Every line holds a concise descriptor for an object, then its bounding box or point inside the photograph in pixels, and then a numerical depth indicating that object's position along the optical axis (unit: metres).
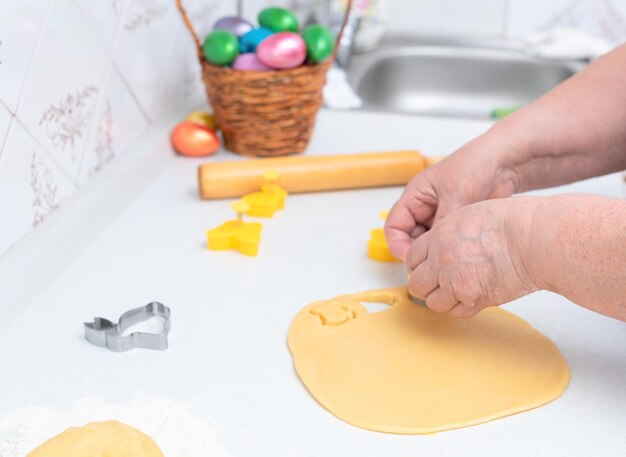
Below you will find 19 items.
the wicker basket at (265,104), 1.08
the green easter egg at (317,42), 1.08
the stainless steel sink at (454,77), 1.88
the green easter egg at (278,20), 1.15
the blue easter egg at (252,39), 1.12
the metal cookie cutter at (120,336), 0.71
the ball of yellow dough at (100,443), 0.55
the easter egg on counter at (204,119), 1.21
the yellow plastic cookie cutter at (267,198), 0.99
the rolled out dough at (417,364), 0.65
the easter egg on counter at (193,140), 1.16
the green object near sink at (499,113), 1.58
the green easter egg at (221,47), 1.07
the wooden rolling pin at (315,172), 1.02
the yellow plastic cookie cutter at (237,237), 0.89
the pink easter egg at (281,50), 1.07
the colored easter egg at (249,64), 1.09
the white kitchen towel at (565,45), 1.79
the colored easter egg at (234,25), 1.17
